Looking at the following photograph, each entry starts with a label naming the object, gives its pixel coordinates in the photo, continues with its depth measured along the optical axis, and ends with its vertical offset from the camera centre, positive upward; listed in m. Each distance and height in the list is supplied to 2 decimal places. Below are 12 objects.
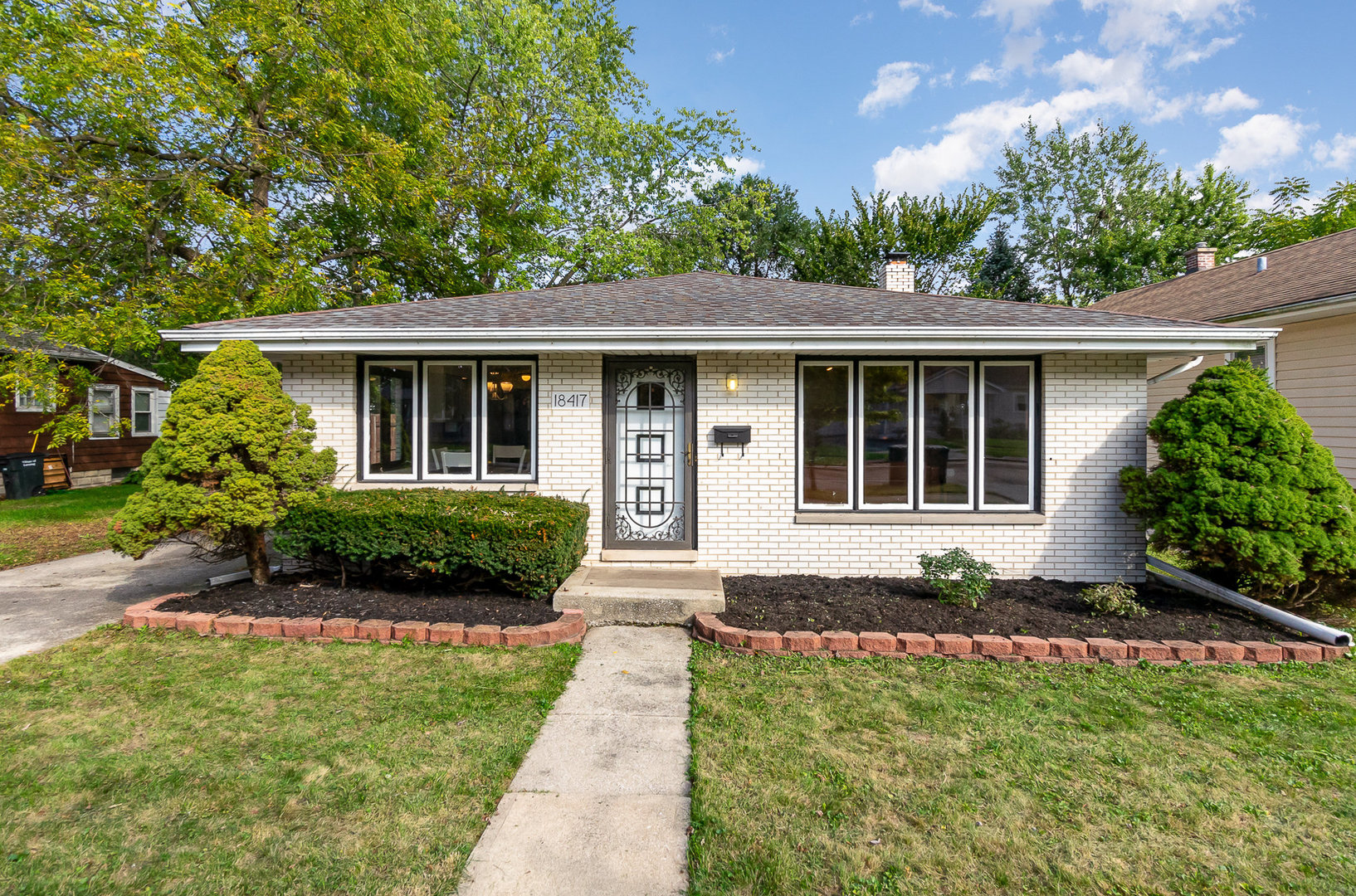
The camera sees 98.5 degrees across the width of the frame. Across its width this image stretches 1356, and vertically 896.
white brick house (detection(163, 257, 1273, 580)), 6.20 +0.29
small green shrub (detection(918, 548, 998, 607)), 5.33 -1.17
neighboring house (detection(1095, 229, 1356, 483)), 8.27 +1.86
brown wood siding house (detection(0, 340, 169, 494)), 14.68 +0.97
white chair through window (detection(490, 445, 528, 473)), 6.70 +0.00
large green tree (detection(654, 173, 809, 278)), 18.48 +9.87
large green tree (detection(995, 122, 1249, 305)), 24.73 +11.28
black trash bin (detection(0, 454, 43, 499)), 13.84 -0.44
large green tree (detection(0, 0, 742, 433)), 9.89 +6.23
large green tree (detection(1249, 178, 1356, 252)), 20.98 +8.88
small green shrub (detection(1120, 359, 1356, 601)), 5.05 -0.39
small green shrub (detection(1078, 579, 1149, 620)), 5.17 -1.35
